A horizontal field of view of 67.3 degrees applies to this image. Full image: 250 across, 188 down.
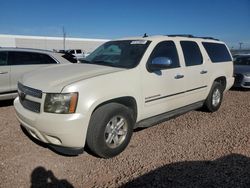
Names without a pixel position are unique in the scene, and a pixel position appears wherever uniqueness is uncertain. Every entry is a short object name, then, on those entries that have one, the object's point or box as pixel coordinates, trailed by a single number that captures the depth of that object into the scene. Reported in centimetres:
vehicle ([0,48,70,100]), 481
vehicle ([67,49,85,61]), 2402
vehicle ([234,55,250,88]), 718
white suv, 251
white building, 3368
